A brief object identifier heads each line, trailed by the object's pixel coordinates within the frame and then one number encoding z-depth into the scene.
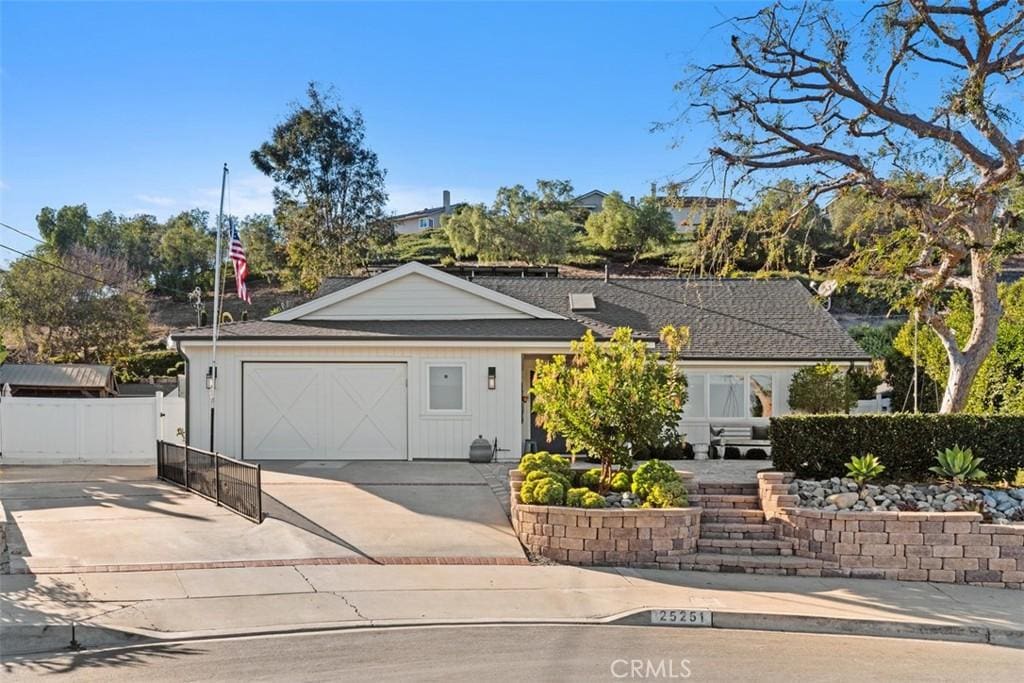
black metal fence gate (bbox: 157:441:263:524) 11.85
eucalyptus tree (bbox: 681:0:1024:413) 12.98
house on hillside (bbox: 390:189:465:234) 75.25
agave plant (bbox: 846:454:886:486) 12.20
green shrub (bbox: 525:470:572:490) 11.76
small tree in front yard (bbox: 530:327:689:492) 11.98
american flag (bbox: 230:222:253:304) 16.94
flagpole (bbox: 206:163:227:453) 15.73
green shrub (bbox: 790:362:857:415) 17.58
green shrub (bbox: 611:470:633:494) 12.14
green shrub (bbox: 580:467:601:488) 12.35
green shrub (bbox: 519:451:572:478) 12.28
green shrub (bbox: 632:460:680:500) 11.72
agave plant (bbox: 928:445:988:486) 12.18
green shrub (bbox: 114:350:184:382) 37.34
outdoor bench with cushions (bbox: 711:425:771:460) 18.05
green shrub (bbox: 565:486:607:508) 11.20
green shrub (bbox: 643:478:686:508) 11.39
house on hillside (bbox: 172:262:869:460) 16.84
